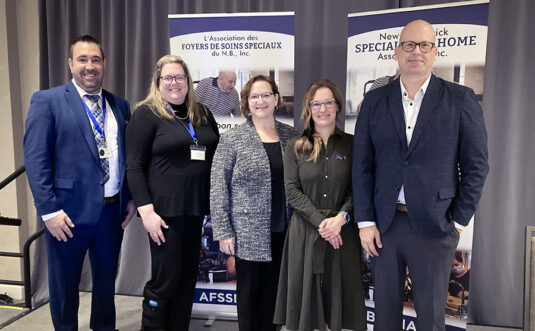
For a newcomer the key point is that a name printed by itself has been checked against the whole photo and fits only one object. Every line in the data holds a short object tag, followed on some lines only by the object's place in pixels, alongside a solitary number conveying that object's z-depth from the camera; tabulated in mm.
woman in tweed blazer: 1993
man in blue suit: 1988
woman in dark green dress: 1955
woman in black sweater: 2025
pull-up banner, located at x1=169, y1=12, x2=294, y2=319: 2736
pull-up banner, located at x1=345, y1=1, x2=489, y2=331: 2373
